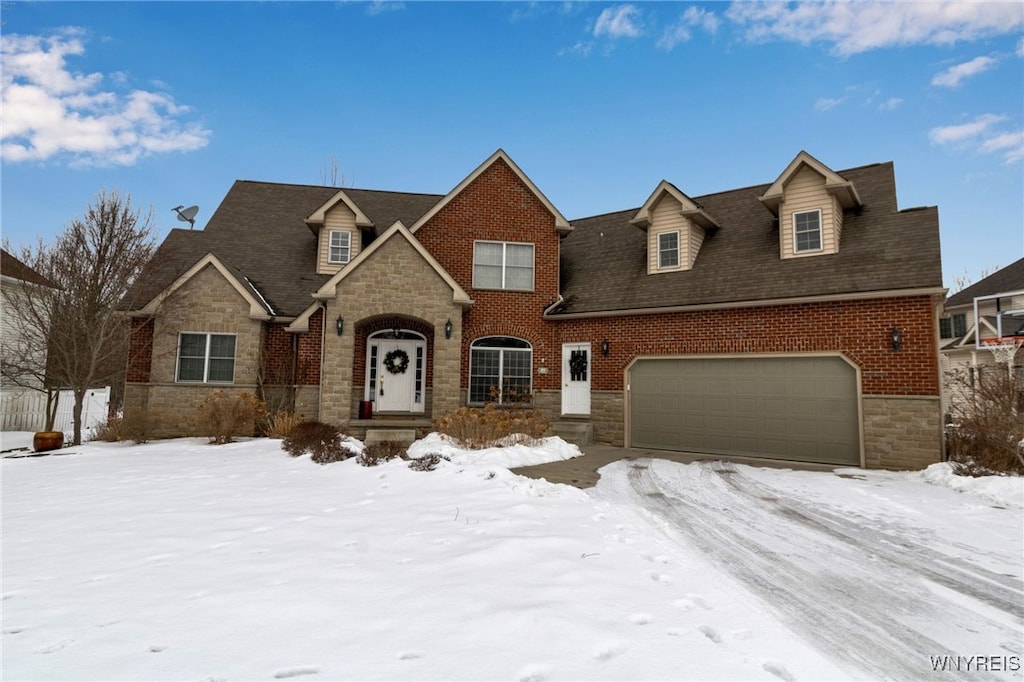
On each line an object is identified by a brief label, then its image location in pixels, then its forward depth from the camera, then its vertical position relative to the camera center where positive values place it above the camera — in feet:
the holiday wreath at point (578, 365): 49.90 +2.15
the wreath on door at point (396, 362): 49.75 +2.32
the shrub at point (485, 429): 37.35 -3.56
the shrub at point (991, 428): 29.09 -2.58
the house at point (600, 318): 37.50 +6.31
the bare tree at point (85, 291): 43.52 +8.48
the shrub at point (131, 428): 42.32 -4.09
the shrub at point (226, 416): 41.59 -2.94
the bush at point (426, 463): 28.78 -4.90
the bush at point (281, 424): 43.34 -3.79
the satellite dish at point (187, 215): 64.39 +22.84
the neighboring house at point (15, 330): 45.85 +6.34
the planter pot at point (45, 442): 40.55 -5.16
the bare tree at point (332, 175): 95.40 +42.06
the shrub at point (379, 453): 31.04 -4.84
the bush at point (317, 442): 32.96 -4.40
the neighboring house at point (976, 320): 57.06 +11.49
